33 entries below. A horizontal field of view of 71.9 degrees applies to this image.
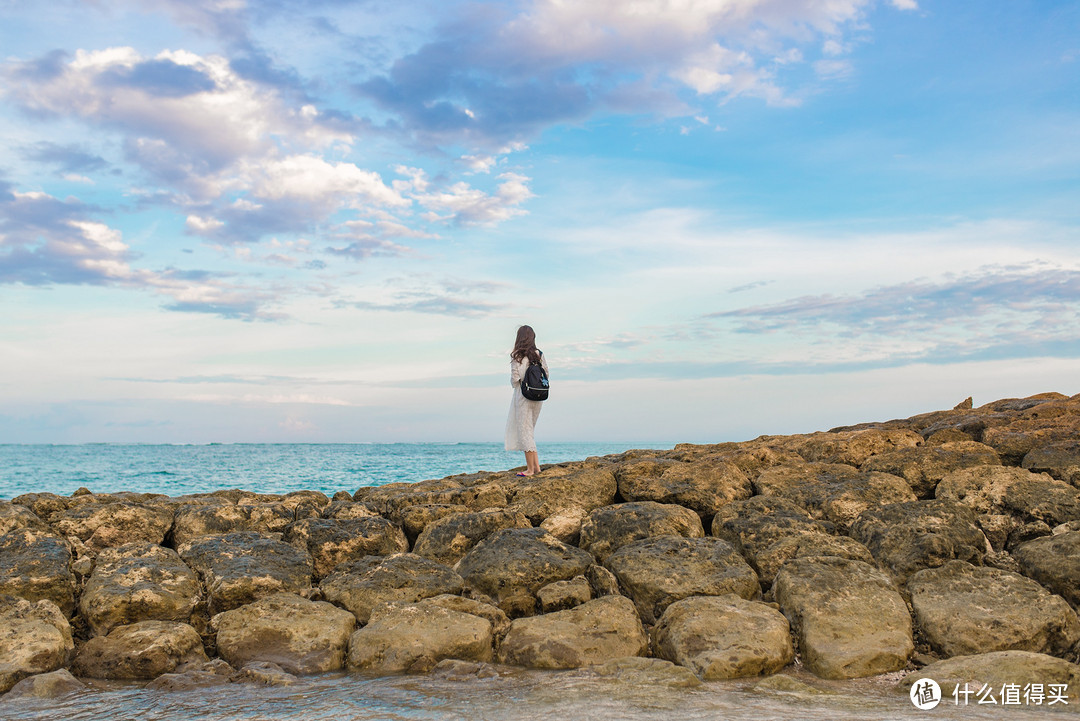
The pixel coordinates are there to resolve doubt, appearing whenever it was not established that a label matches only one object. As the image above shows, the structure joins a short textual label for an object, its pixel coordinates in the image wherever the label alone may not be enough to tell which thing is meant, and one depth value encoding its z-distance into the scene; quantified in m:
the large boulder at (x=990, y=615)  5.16
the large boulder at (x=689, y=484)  7.48
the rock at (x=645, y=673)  4.55
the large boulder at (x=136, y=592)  5.57
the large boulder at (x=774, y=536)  6.25
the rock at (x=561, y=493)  7.39
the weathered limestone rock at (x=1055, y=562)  5.66
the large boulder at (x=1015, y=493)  6.73
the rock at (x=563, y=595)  5.76
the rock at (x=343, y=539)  6.76
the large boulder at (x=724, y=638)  4.84
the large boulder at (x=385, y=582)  5.90
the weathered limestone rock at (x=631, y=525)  6.74
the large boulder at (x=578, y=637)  5.05
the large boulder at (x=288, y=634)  5.19
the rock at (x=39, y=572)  5.76
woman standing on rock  10.02
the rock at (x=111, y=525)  6.92
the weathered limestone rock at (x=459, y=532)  6.77
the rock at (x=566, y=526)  7.16
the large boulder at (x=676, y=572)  5.79
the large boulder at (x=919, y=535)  6.00
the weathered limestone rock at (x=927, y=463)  7.73
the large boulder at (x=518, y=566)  5.94
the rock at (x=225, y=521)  7.16
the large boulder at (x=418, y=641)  5.09
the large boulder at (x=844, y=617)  4.94
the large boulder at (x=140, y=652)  5.07
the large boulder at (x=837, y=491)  7.18
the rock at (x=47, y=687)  4.61
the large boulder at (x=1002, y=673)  4.50
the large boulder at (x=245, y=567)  5.89
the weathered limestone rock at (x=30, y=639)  4.86
